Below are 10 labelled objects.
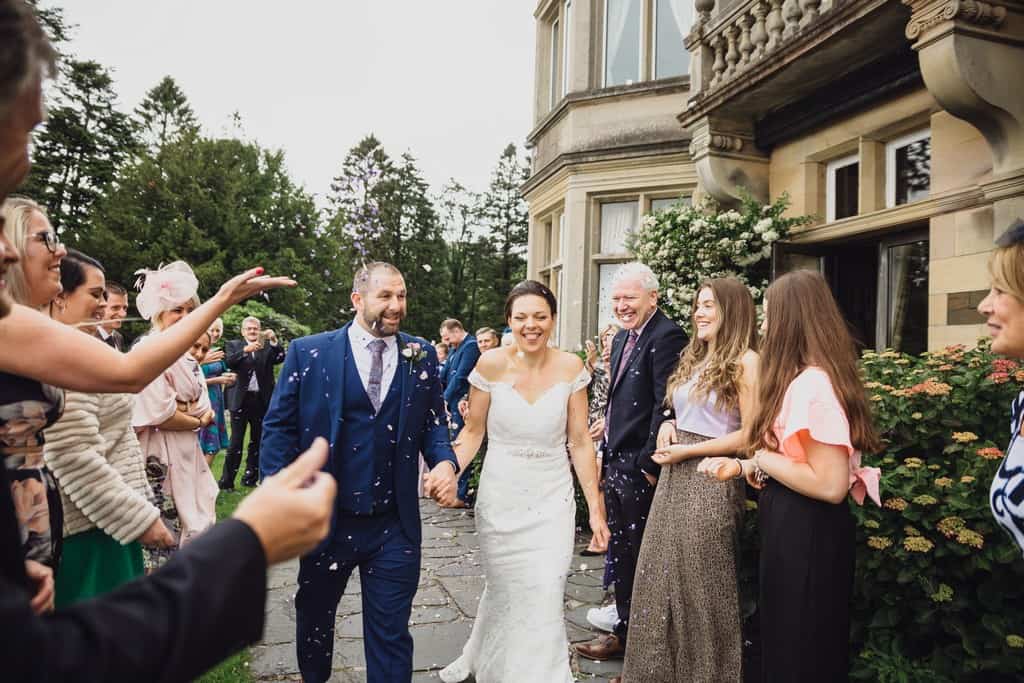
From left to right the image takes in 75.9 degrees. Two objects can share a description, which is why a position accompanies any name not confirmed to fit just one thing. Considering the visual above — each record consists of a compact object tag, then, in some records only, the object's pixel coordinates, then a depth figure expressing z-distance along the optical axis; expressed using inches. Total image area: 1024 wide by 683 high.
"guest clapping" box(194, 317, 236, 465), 209.3
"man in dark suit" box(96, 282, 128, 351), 169.2
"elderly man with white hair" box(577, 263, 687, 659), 164.9
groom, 128.8
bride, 142.5
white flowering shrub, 292.8
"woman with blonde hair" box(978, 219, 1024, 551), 82.0
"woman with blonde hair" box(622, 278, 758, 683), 132.0
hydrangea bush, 113.0
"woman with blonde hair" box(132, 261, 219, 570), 153.6
